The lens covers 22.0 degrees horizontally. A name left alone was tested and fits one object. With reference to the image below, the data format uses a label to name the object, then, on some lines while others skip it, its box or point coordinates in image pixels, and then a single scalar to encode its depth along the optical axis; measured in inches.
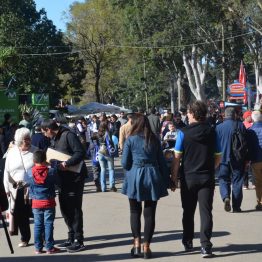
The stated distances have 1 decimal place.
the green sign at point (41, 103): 1060.5
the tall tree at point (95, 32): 2496.3
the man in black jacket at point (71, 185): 326.0
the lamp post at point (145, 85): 2472.9
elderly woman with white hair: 334.6
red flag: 1517.5
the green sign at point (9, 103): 858.1
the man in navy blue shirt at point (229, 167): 439.8
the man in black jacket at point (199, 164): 308.2
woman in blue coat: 304.8
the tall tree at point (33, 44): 1771.7
